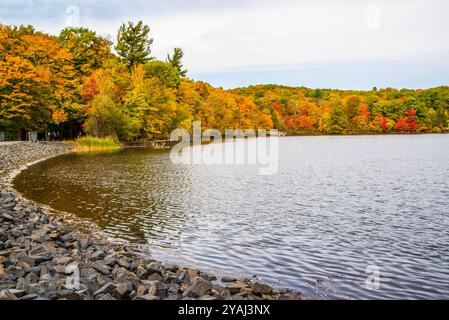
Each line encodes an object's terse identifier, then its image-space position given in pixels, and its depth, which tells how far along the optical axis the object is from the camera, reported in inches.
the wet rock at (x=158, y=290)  324.2
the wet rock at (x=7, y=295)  289.1
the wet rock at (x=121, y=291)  313.4
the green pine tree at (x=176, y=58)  3903.1
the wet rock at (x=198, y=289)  334.6
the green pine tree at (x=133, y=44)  3213.6
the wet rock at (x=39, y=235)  484.3
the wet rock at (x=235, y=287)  359.2
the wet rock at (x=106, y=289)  319.0
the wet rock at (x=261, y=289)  361.4
